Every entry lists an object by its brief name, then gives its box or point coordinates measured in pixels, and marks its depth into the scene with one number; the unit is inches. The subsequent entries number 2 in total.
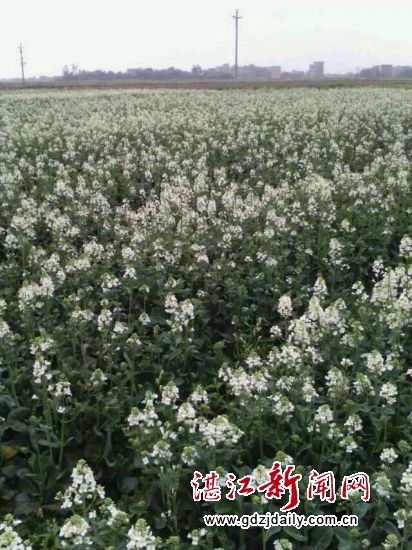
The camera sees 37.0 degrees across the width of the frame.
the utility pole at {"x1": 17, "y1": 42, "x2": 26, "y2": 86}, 3969.0
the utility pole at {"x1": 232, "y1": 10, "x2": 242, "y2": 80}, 2923.2
